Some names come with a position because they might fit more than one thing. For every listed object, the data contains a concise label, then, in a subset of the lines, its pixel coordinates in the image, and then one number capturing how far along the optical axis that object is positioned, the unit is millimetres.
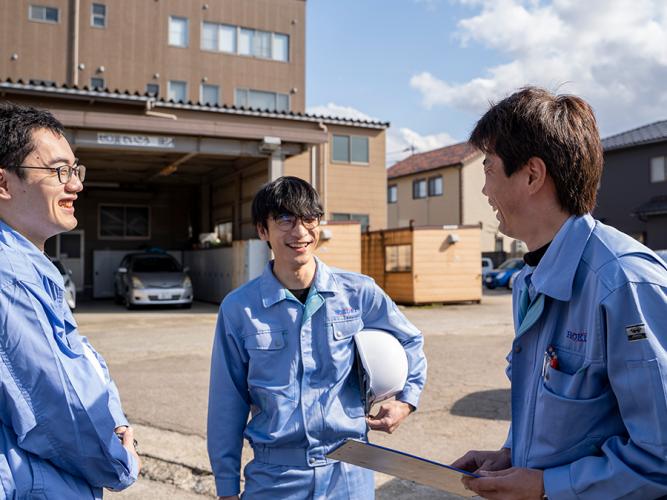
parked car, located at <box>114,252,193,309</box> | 17234
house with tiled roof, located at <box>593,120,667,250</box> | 28062
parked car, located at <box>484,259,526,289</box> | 27359
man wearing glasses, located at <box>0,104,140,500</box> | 1589
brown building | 17469
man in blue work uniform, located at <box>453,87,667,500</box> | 1256
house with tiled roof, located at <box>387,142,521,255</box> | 33750
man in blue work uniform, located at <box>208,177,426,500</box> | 2219
